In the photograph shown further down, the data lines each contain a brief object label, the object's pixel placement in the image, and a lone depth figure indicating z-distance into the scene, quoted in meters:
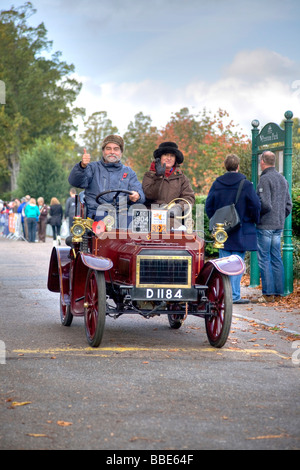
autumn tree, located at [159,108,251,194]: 30.75
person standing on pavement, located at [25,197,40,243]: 31.72
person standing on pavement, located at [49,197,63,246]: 30.83
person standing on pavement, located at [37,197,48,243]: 32.78
